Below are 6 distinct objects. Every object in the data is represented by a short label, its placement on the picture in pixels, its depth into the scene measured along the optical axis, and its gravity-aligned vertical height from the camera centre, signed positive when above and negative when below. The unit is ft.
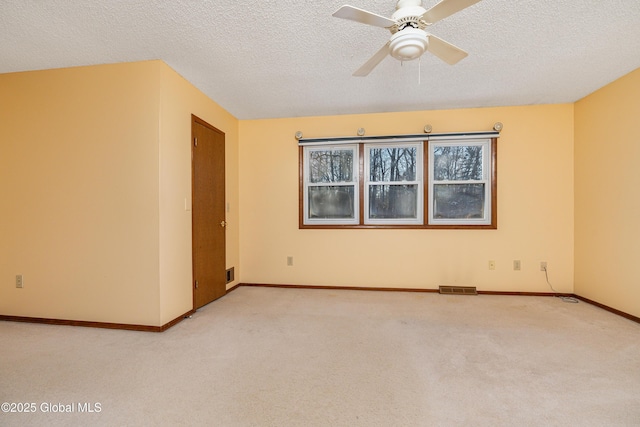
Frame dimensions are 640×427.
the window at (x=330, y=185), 13.05 +1.17
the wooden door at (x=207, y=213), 10.05 -0.10
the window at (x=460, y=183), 12.09 +1.18
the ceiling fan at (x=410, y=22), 5.02 +3.64
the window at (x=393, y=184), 12.54 +1.17
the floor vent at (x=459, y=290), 11.88 -3.49
